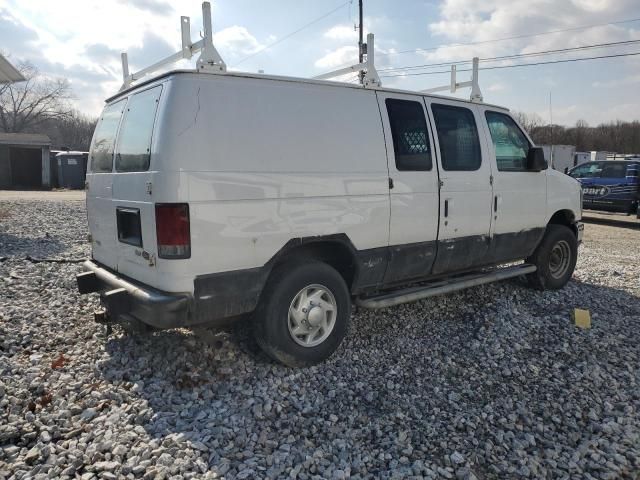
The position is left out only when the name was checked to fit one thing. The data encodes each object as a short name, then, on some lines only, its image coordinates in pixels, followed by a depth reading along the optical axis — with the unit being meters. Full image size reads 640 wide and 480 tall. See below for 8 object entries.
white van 3.39
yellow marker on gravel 5.22
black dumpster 28.06
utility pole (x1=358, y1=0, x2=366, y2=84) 22.86
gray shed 27.38
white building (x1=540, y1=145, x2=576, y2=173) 34.91
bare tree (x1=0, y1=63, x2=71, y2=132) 54.56
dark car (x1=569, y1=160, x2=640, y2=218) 14.39
